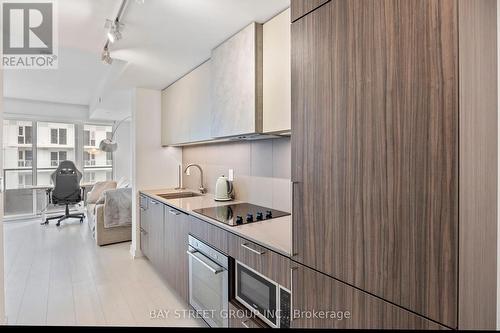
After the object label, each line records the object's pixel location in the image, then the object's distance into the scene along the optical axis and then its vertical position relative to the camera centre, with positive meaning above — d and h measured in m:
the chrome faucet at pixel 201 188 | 3.21 -0.28
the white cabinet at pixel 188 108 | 2.61 +0.63
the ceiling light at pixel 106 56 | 2.25 +0.93
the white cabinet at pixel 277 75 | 1.64 +0.58
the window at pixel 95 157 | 6.50 +0.22
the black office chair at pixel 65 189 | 5.22 -0.47
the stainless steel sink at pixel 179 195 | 3.14 -0.36
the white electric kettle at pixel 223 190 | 2.64 -0.25
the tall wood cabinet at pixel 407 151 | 0.75 +0.04
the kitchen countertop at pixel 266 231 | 1.34 -0.38
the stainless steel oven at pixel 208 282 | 1.72 -0.82
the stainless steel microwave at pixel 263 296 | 1.31 -0.71
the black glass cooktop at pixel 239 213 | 1.79 -0.37
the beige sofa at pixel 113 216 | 3.95 -0.76
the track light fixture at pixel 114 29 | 1.85 +0.95
